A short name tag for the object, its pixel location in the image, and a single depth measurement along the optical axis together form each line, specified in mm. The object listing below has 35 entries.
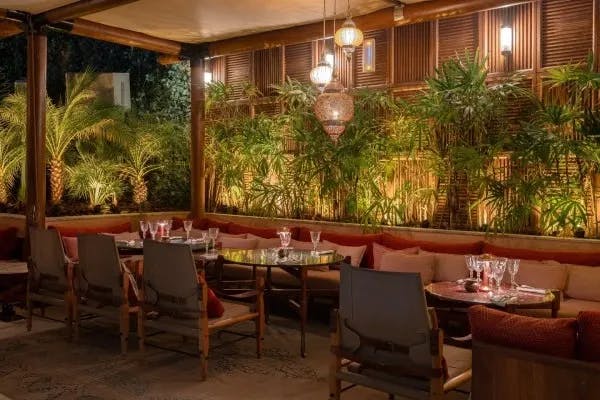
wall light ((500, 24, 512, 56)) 6469
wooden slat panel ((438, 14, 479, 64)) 6812
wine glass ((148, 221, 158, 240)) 6934
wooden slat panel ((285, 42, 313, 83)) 8305
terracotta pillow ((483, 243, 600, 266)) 5488
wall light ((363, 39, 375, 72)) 7535
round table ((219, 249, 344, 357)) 5207
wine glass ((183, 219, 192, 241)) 6781
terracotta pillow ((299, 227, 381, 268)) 6661
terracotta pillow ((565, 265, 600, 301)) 5160
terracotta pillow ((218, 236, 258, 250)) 7164
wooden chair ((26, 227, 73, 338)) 5492
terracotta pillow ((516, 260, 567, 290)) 5258
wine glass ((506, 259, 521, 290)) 4316
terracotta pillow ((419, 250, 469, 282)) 5754
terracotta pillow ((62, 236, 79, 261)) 6852
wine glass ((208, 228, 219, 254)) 6312
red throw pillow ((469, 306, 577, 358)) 2803
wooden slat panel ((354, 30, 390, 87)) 7527
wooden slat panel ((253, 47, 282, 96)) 8625
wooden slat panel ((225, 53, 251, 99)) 9008
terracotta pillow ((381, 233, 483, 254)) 6160
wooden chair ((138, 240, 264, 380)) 4457
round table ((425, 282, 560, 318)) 3962
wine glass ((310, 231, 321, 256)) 5888
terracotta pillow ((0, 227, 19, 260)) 7746
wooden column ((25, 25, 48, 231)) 7578
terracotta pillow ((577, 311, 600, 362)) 2730
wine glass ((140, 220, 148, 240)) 6906
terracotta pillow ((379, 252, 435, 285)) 5863
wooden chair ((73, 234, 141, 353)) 5031
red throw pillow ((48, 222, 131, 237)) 7539
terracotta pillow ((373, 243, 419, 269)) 6281
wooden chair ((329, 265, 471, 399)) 3193
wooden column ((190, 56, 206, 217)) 9133
